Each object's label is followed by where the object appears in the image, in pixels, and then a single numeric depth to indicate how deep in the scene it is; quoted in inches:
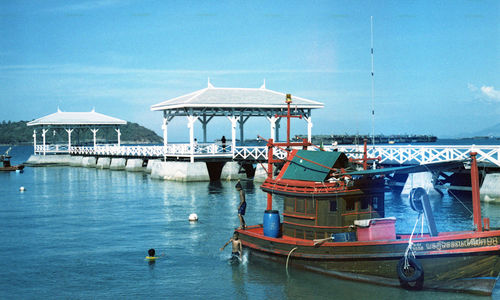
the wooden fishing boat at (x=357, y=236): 569.9
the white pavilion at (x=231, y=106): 1729.8
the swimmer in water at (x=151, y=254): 757.3
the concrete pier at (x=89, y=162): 2664.9
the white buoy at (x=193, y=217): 1043.9
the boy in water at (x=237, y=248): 727.1
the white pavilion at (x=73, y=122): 2805.1
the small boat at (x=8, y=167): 2543.8
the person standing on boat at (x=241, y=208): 767.2
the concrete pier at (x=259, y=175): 1707.7
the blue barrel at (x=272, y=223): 716.7
